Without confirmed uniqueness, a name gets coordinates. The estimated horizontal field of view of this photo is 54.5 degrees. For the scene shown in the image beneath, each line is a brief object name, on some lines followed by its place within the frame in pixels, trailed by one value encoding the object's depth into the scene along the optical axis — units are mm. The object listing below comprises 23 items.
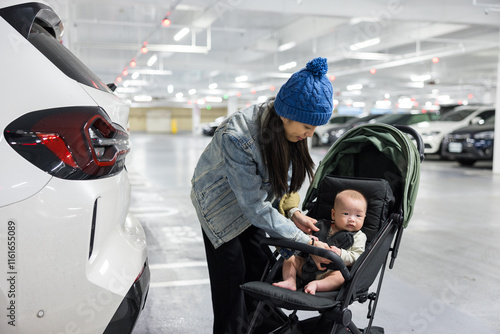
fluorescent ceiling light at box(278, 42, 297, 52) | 15410
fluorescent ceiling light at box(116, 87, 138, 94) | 32888
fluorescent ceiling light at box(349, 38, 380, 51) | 12891
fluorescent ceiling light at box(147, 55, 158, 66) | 16042
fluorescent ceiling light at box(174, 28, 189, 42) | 11877
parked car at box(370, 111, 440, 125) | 14141
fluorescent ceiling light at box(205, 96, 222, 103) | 36531
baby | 1938
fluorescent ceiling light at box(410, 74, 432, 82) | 19016
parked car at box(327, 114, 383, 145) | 16406
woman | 1798
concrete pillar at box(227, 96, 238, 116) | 34312
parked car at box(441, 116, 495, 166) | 10953
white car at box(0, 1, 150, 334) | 1357
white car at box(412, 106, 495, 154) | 12305
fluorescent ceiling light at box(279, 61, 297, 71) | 16908
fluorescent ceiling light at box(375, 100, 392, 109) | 39469
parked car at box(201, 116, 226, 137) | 28098
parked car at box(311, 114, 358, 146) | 17566
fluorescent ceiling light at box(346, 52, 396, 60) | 14719
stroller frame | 1804
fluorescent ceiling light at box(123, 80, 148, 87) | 27188
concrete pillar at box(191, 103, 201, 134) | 39344
